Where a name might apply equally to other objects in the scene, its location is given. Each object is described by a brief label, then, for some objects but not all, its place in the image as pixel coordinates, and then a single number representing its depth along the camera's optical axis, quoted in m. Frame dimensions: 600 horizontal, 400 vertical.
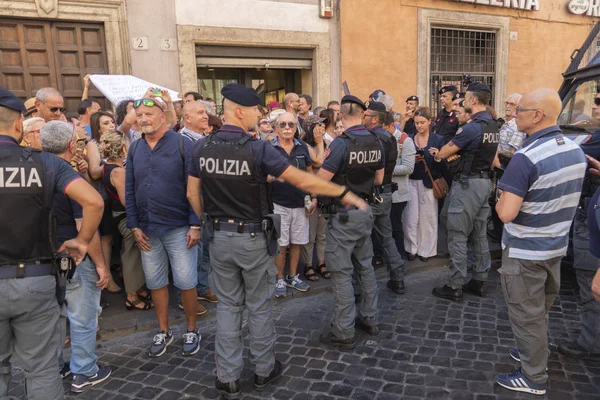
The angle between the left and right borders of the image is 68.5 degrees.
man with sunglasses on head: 3.46
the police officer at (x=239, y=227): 2.96
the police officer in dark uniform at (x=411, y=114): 6.51
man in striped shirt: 2.83
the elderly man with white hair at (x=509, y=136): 5.57
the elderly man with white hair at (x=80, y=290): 2.98
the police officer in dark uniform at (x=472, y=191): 4.44
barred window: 11.16
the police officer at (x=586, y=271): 3.45
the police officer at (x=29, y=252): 2.27
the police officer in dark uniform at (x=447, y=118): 6.07
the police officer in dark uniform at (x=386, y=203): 4.35
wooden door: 7.09
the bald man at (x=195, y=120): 4.29
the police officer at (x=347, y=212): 3.69
